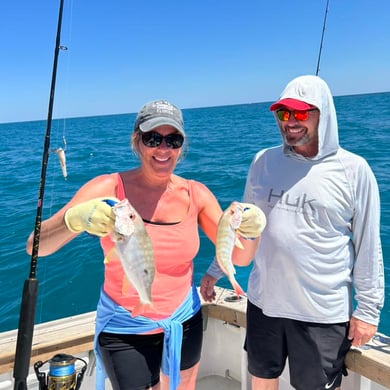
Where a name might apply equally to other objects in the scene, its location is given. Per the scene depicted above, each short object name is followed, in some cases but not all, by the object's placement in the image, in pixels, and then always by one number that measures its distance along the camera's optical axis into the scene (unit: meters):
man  2.15
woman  1.96
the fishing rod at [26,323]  2.02
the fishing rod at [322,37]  3.81
